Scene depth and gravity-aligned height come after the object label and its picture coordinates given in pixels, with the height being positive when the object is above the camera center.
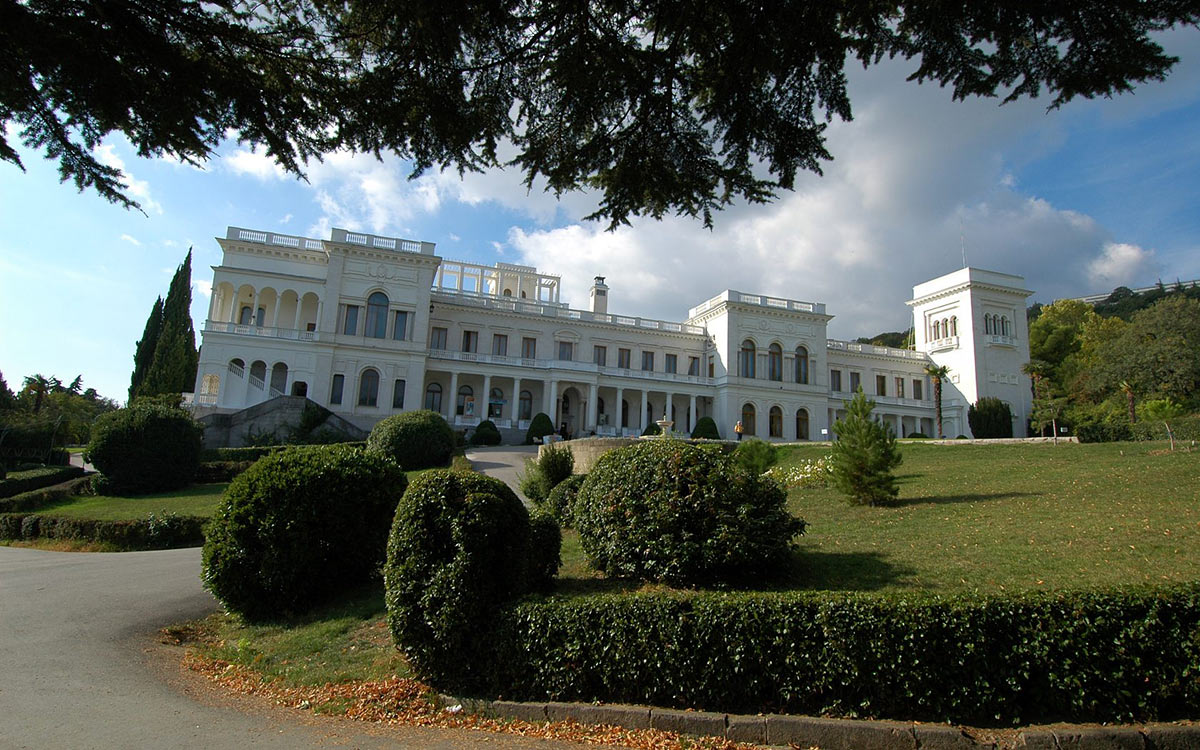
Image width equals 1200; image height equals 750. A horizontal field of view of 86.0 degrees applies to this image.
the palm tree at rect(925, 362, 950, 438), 42.69 +7.06
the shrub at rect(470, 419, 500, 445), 34.94 +1.71
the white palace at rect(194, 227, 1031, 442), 37.34 +8.41
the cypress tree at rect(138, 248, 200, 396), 39.19 +7.08
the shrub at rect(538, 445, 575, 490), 14.82 +0.14
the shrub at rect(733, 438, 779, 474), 15.46 +0.54
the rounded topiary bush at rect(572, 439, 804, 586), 6.69 -0.49
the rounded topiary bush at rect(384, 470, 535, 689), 5.48 -0.89
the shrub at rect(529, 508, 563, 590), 6.91 -0.88
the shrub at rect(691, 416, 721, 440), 40.59 +2.87
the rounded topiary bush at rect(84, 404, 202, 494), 20.83 +0.25
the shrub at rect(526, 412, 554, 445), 36.56 +2.31
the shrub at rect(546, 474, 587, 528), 11.46 -0.53
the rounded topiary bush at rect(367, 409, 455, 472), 23.39 +0.95
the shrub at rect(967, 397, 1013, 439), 44.88 +4.46
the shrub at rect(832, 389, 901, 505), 11.82 +0.39
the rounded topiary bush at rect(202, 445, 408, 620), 7.57 -0.85
